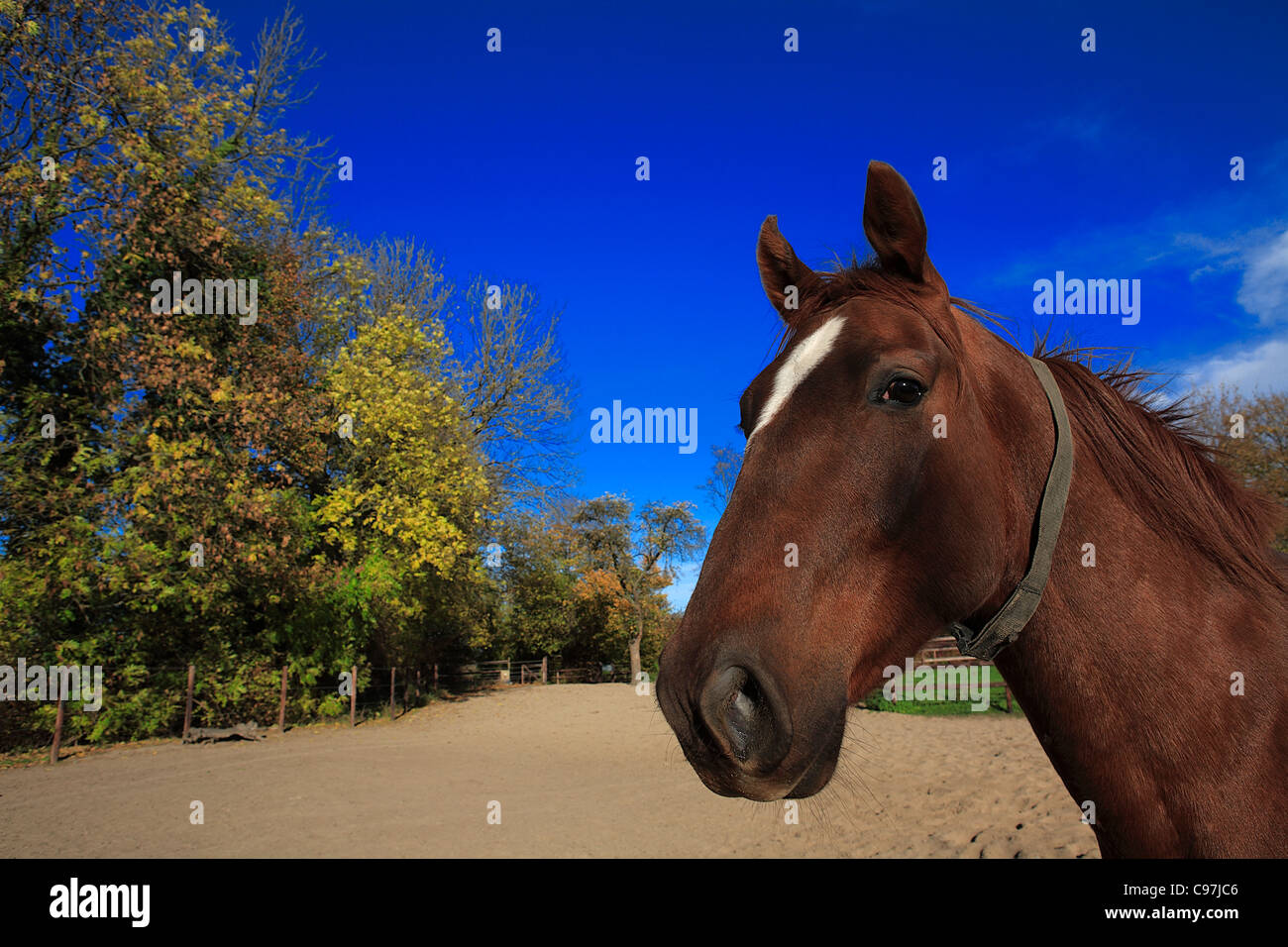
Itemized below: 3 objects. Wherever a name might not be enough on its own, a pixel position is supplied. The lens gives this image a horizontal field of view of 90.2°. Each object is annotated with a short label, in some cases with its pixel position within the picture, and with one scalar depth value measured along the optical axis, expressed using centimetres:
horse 133
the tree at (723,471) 2873
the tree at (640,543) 4016
